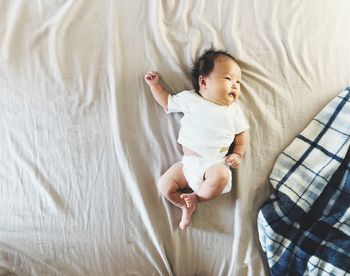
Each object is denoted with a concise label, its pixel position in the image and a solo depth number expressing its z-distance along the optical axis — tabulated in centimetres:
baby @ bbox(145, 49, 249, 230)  91
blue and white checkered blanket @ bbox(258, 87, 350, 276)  89
